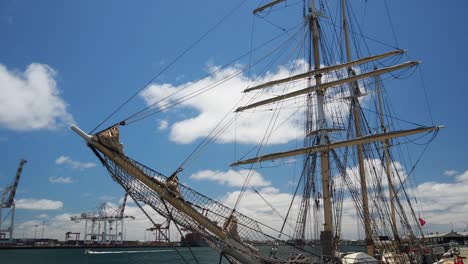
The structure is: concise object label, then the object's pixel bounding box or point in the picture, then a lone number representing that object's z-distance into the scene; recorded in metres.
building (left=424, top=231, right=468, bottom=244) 63.88
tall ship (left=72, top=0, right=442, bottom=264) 14.54
